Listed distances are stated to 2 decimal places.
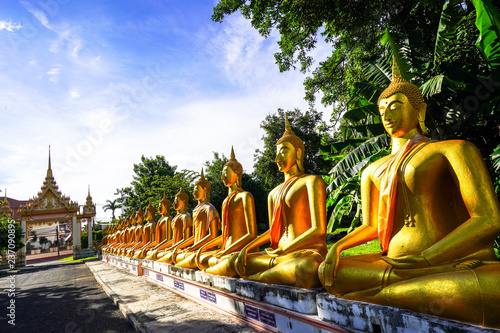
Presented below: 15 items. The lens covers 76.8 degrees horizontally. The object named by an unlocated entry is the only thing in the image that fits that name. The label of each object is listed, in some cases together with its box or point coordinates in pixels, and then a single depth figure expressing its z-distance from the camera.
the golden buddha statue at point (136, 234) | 13.97
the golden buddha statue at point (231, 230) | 5.20
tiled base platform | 2.28
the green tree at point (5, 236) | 21.64
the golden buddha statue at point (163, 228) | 9.49
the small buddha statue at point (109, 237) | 20.90
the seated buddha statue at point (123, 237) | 16.27
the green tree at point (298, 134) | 22.00
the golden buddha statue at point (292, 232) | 3.60
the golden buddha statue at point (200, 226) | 6.75
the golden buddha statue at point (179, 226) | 8.29
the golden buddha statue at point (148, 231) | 11.40
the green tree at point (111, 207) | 47.84
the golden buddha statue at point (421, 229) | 2.22
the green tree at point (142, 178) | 27.81
